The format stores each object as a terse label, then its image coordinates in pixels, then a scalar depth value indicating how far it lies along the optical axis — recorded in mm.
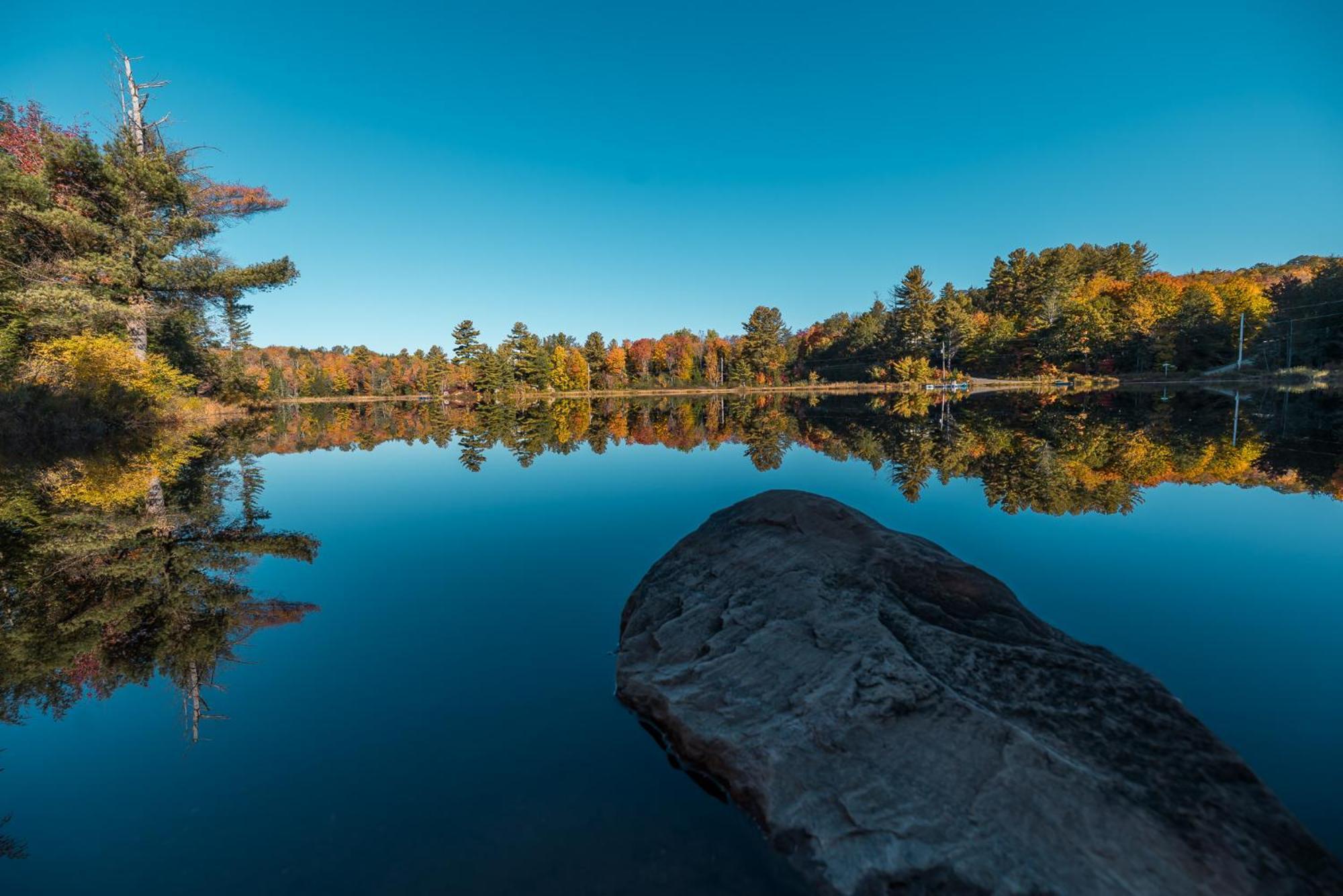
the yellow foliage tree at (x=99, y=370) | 16266
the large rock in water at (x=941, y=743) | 1842
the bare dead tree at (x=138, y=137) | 17562
